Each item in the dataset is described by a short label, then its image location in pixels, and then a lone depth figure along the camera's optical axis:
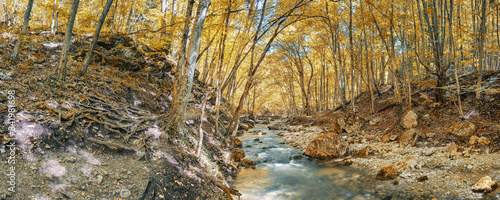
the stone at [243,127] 18.70
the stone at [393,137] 7.77
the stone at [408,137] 7.01
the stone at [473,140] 5.54
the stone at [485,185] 3.93
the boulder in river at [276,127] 19.56
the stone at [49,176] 2.74
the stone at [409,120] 7.63
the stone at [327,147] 8.30
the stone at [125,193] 3.06
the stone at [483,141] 5.34
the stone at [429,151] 6.04
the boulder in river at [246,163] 7.76
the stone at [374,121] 10.06
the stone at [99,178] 3.08
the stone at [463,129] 5.87
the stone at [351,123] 10.47
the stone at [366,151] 7.56
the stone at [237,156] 7.61
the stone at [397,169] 5.50
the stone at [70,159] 3.15
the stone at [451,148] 5.66
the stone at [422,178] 4.98
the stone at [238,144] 10.46
